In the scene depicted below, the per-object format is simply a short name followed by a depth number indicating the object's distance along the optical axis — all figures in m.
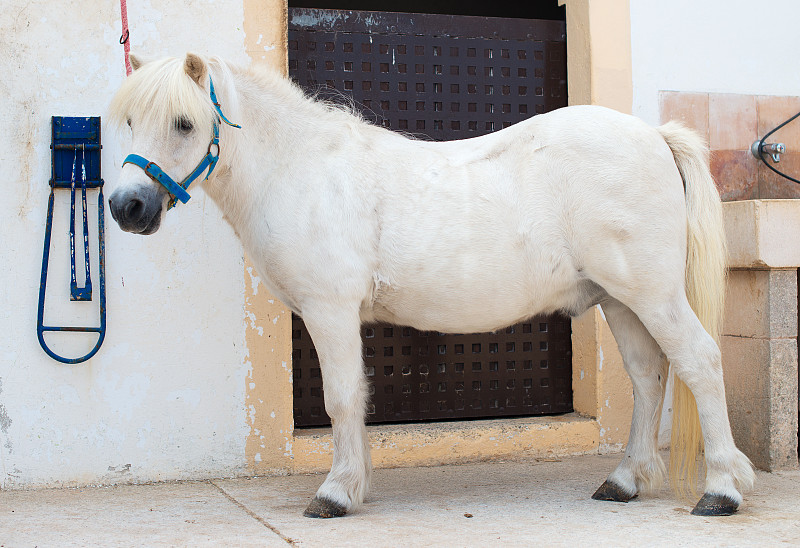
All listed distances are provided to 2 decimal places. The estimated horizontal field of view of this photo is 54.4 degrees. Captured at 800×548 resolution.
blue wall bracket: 3.91
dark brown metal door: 4.50
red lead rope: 3.68
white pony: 3.28
